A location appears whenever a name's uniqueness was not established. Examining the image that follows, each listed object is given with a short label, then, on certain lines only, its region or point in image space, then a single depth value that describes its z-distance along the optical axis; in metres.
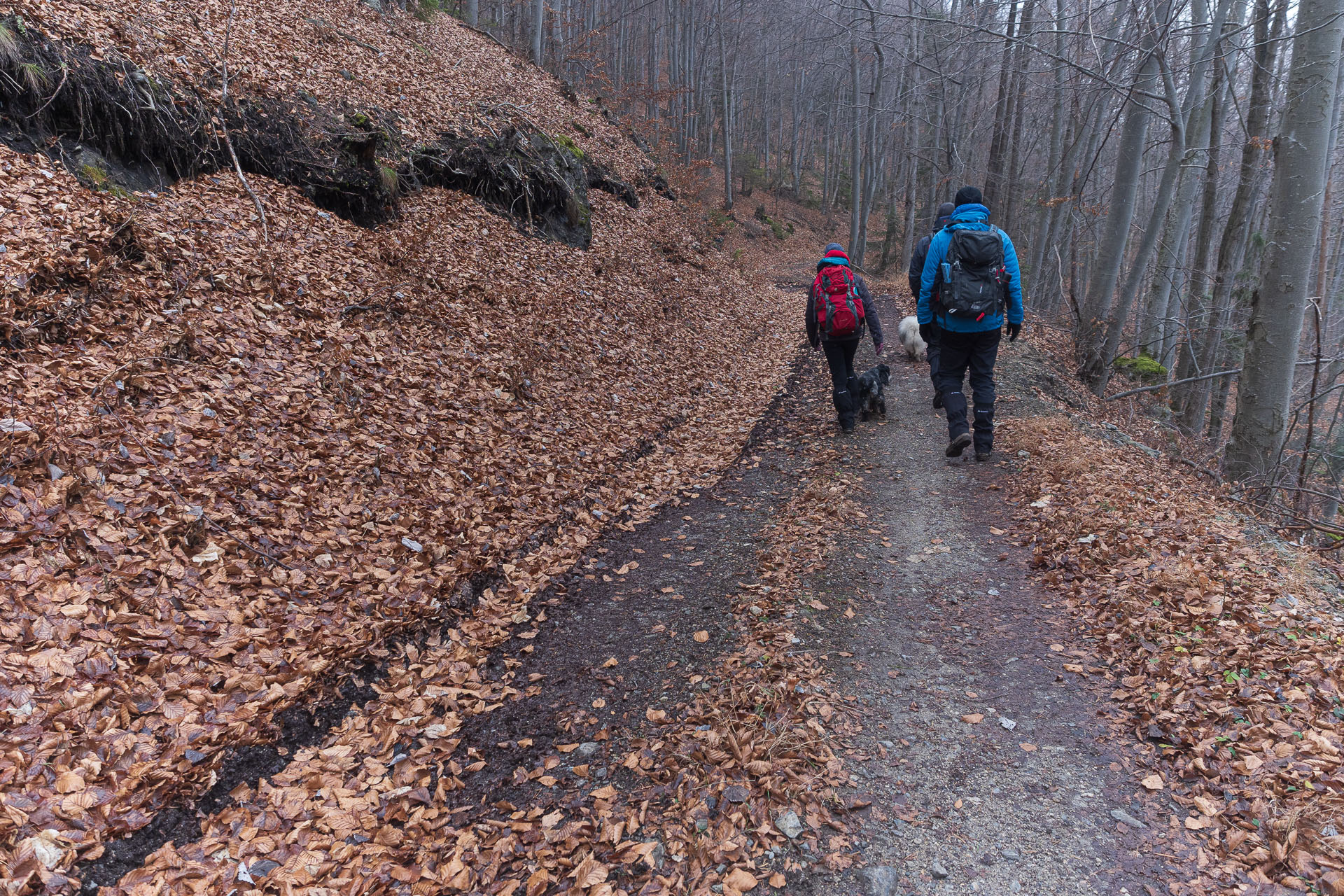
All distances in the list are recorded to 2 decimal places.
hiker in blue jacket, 6.25
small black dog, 8.34
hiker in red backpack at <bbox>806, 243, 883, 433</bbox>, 7.61
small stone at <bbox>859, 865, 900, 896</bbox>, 2.57
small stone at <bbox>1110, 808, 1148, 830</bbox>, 2.69
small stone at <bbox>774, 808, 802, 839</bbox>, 2.85
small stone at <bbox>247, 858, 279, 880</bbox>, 2.83
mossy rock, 12.54
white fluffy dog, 10.95
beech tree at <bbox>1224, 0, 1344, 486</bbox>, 5.87
